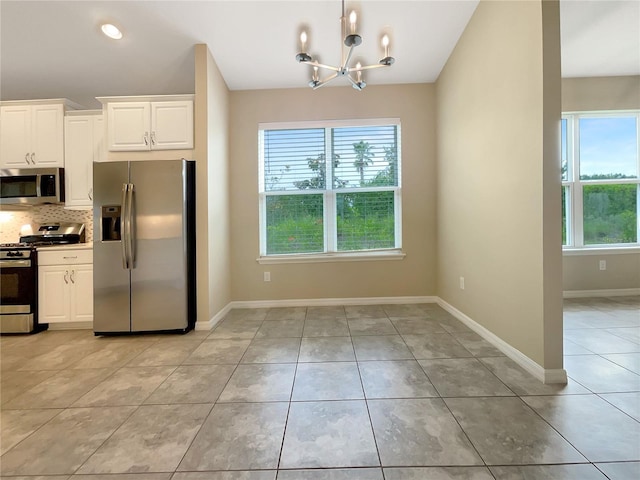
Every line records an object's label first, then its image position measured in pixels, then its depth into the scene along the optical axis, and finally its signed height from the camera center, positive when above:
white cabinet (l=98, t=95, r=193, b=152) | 2.90 +1.25
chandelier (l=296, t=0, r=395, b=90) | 1.84 +1.40
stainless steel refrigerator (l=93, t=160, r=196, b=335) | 2.71 -0.08
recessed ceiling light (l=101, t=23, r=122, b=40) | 2.67 +2.09
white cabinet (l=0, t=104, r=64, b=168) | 3.17 +1.24
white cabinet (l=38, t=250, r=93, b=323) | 2.96 -0.47
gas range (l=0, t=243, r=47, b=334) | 2.85 -0.48
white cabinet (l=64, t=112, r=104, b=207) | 3.20 +1.04
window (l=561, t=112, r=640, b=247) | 3.86 +0.83
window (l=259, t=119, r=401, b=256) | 3.74 +0.68
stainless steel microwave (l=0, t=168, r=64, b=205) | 3.17 +0.65
